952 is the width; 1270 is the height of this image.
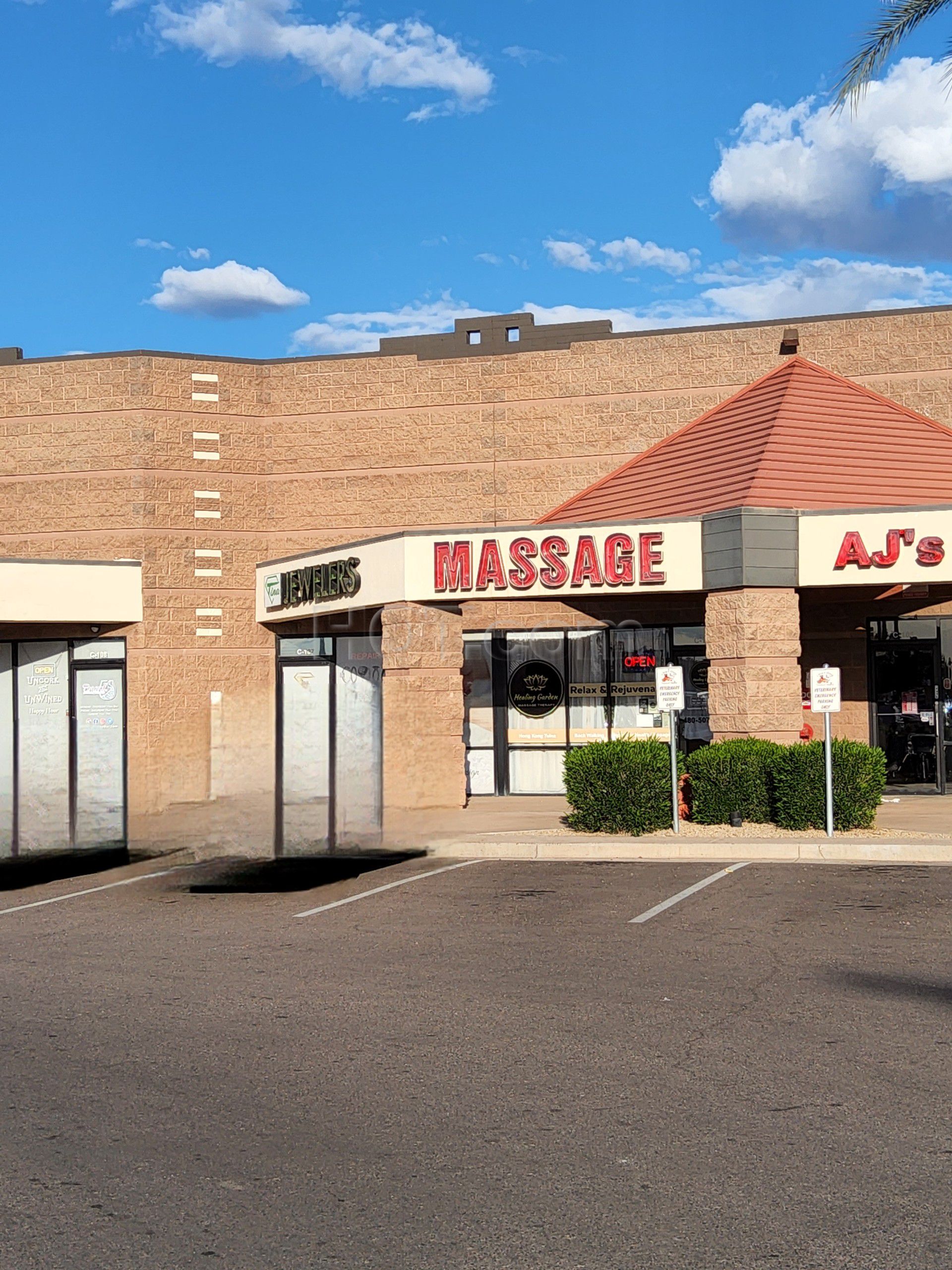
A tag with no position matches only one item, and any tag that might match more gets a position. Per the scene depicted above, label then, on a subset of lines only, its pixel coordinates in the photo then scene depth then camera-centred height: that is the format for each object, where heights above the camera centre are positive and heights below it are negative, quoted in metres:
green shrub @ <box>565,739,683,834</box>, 17.66 -0.91
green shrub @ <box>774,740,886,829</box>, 17.02 -0.90
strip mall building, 21.14 +2.63
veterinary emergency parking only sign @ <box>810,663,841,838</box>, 16.34 +0.28
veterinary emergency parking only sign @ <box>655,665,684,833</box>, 17.00 +0.33
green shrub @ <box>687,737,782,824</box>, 17.62 -0.83
